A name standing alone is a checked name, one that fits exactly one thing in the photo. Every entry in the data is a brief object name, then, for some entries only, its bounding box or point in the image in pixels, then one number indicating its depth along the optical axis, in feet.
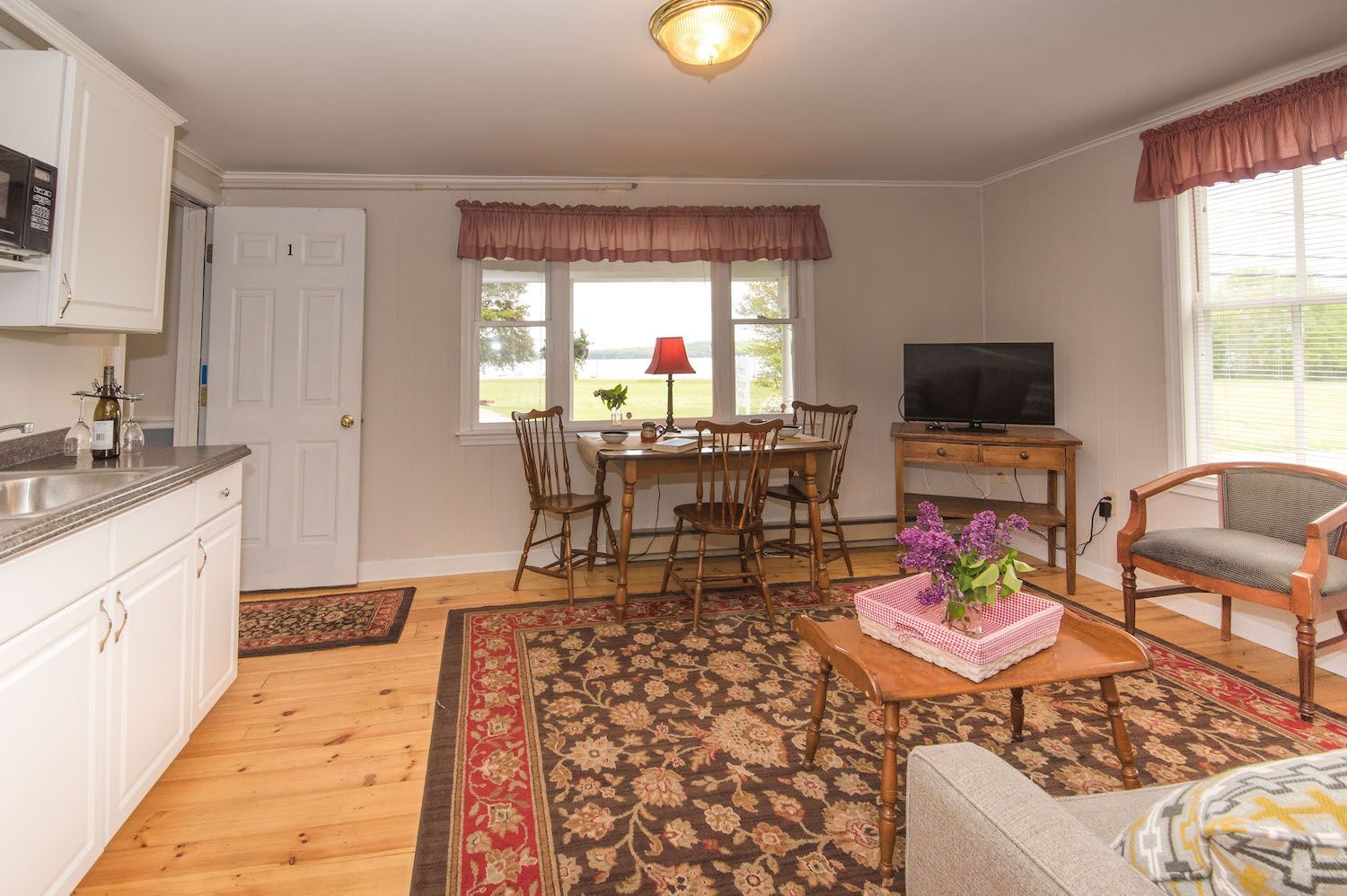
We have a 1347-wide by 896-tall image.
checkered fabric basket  5.36
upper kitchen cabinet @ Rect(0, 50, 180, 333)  6.79
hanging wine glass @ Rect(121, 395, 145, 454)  8.09
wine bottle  7.50
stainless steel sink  6.22
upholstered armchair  7.51
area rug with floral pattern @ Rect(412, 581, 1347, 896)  5.41
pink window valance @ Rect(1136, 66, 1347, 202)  8.68
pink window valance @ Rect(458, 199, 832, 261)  13.20
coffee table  5.13
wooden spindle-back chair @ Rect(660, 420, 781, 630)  10.35
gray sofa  2.32
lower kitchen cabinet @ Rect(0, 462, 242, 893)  4.28
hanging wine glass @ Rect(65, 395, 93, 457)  7.65
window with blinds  9.07
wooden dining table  10.73
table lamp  12.67
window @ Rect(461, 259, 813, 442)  13.67
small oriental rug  10.05
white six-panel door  12.30
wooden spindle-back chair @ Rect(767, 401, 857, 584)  12.73
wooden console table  11.91
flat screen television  12.67
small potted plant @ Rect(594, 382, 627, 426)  12.84
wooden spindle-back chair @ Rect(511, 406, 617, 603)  11.86
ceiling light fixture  7.10
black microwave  6.07
